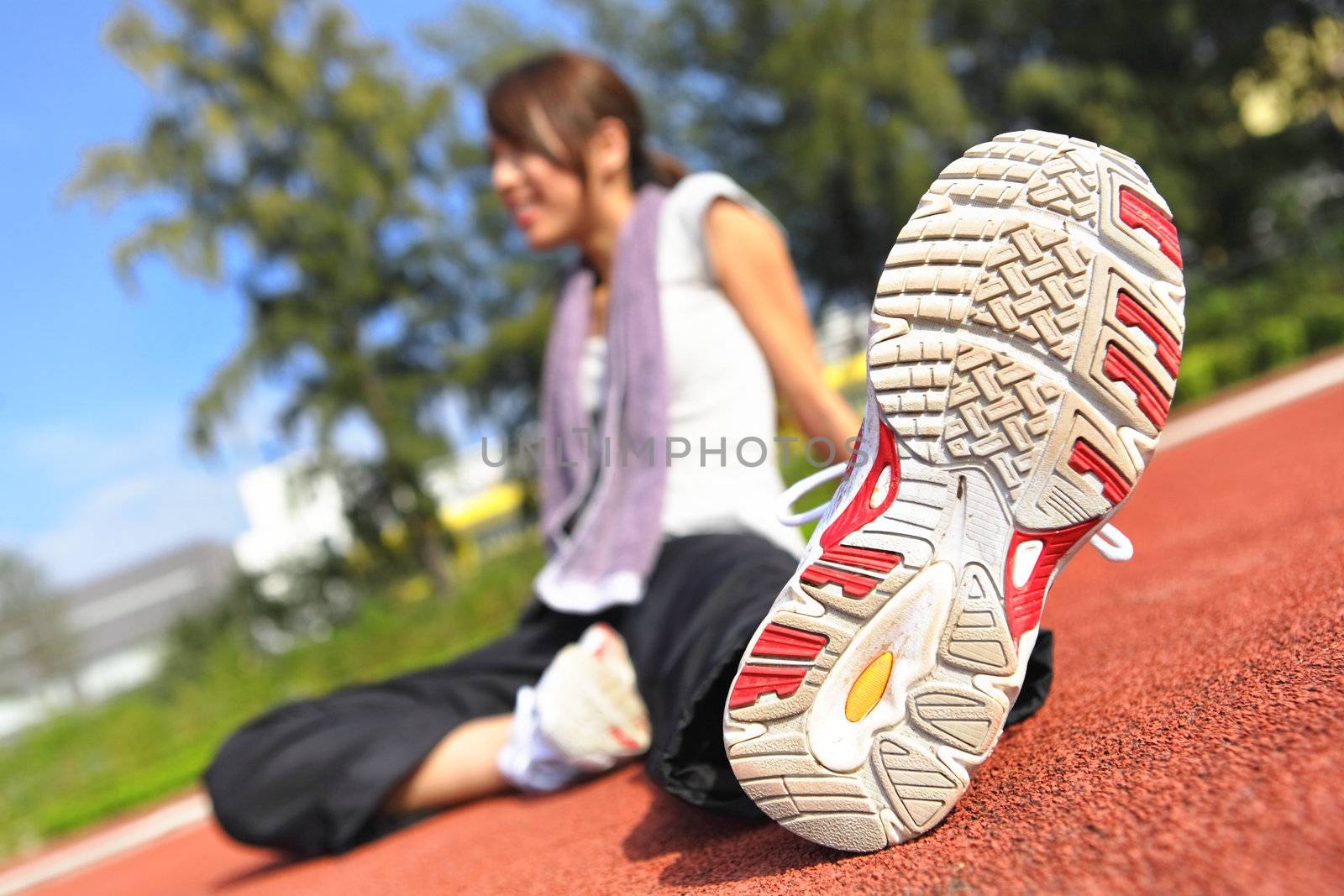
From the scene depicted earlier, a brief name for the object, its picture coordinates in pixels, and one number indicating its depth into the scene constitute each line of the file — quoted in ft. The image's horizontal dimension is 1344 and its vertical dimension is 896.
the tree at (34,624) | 81.82
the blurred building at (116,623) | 60.70
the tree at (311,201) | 39.11
